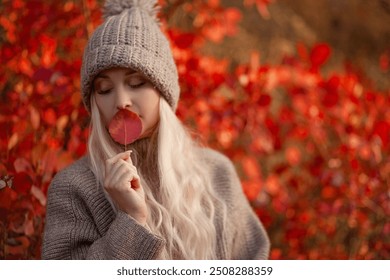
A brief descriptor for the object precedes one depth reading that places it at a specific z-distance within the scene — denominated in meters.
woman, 1.44
